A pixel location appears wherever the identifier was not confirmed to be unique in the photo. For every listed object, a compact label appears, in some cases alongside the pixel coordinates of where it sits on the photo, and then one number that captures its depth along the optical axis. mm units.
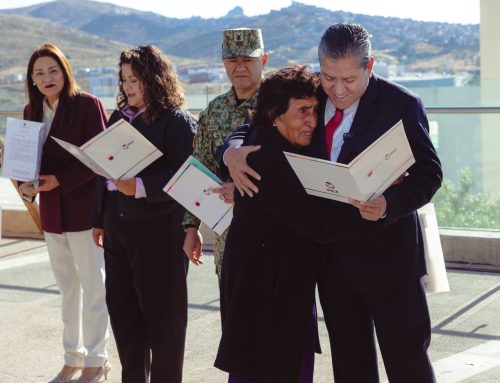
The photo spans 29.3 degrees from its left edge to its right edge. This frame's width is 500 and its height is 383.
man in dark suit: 3332
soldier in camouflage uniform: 4273
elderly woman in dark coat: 3408
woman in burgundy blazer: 5211
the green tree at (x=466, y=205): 7594
